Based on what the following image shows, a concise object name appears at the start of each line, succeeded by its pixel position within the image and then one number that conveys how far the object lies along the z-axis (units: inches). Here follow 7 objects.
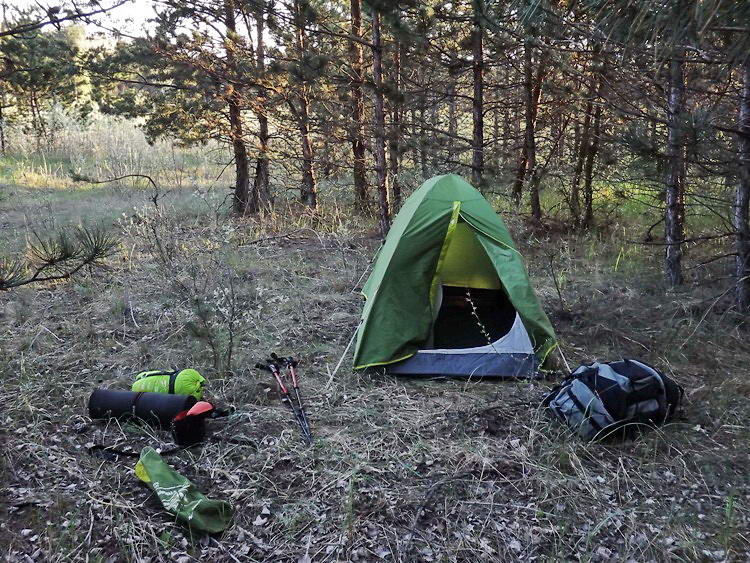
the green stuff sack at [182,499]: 103.5
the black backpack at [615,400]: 124.4
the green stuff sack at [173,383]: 138.3
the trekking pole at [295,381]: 132.8
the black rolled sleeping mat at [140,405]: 130.6
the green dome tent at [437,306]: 158.9
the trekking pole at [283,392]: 131.0
